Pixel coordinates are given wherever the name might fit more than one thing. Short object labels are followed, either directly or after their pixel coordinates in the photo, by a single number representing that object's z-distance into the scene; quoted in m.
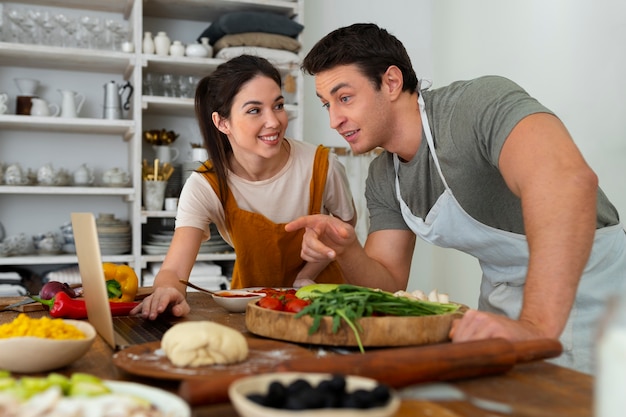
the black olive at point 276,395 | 0.75
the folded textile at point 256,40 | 3.85
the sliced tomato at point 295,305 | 1.34
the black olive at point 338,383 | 0.77
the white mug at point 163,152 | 3.96
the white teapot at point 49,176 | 3.72
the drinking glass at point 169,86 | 3.91
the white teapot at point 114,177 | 3.80
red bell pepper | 1.68
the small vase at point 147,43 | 3.80
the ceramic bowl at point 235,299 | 1.67
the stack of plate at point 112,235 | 3.75
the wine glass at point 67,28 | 3.75
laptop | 1.25
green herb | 1.23
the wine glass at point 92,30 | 3.79
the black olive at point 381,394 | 0.75
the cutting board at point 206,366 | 1.02
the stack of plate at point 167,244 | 3.83
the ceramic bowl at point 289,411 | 0.70
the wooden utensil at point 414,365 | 0.87
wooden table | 0.86
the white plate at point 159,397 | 0.80
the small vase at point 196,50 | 3.87
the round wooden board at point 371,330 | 1.24
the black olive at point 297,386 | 0.77
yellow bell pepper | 1.97
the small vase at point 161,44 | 3.85
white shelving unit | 3.73
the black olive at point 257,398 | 0.75
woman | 2.32
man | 1.45
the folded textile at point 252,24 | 3.84
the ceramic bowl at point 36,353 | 1.06
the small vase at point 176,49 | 3.87
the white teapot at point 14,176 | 3.65
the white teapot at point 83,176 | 3.82
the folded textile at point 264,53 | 3.85
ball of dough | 1.06
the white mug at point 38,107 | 3.74
